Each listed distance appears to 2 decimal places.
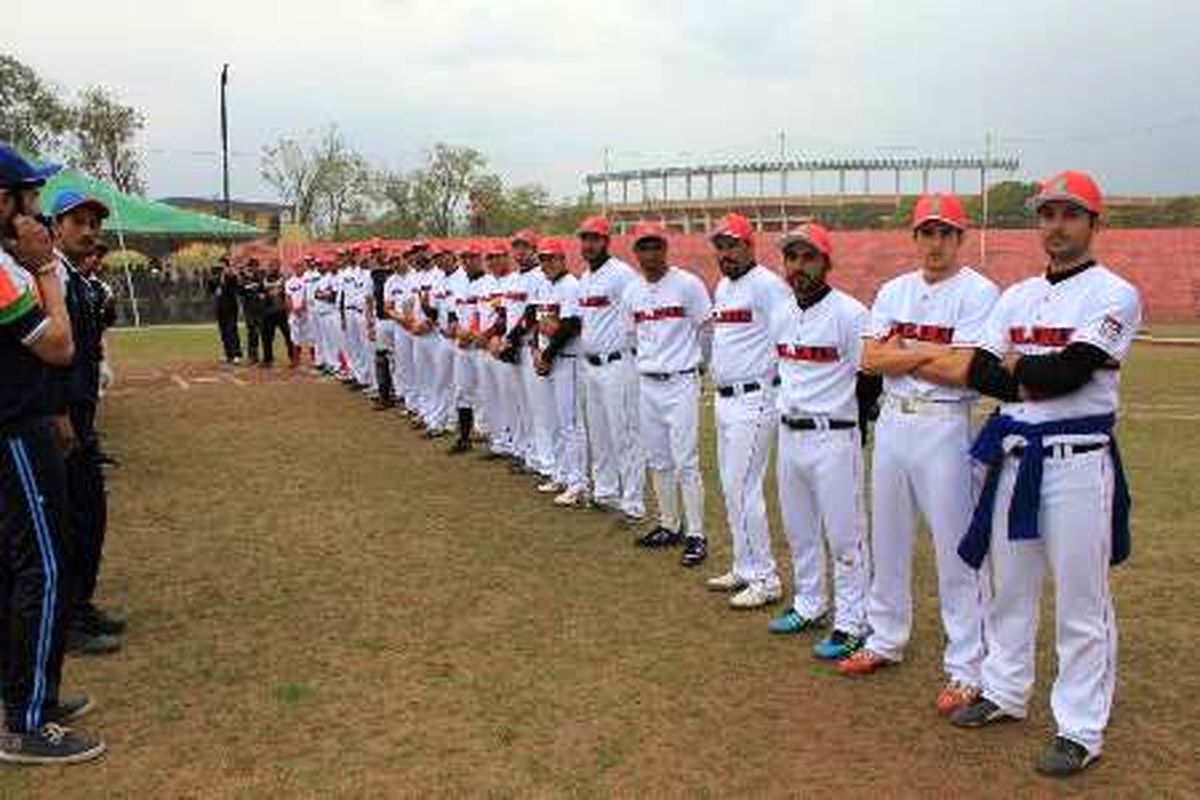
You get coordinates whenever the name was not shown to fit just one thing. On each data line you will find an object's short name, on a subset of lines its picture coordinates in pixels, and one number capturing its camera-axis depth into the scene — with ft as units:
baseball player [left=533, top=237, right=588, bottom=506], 32.12
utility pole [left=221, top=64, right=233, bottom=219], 155.41
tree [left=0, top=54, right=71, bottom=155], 164.04
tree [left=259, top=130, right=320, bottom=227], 230.48
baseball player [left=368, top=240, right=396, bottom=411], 50.49
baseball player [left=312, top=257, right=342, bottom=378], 62.80
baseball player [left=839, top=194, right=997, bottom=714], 16.65
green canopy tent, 97.91
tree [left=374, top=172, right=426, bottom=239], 232.73
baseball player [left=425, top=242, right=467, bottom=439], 43.83
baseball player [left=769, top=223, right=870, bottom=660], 19.34
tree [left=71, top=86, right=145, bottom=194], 183.42
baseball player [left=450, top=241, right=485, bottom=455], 39.99
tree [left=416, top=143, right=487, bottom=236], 232.32
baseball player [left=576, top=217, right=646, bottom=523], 28.99
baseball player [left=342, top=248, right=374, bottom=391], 56.90
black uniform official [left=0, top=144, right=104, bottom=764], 15.29
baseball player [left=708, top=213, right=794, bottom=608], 22.08
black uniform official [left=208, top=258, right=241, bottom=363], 74.08
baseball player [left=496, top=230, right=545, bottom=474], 35.78
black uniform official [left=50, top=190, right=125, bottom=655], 19.69
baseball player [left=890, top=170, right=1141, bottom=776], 14.43
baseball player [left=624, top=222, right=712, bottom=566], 25.62
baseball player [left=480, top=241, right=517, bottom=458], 37.60
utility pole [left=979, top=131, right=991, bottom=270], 118.17
